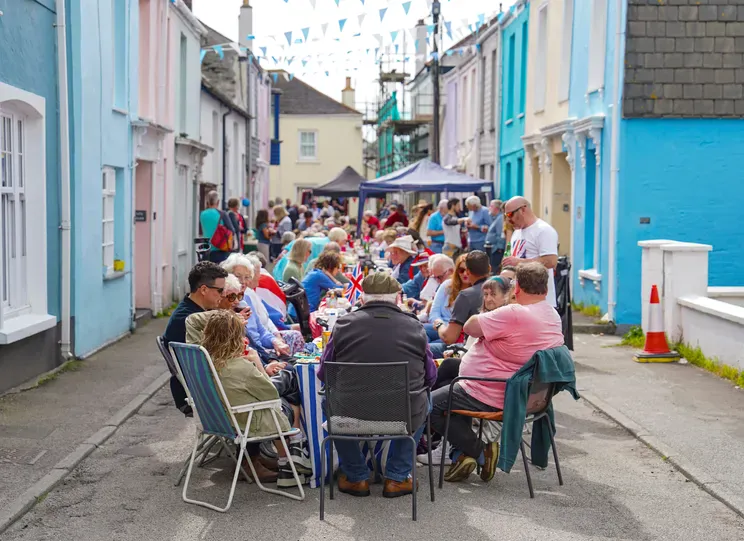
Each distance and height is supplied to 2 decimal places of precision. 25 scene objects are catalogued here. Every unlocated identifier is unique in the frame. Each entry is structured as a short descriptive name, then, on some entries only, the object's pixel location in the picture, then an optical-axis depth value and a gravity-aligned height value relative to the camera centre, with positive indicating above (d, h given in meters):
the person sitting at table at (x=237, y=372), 6.52 -1.00
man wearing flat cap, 6.41 -0.87
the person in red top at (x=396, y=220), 23.53 -0.26
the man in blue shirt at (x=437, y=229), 21.19 -0.40
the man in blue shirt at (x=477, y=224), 21.03 -0.29
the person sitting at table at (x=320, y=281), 11.91 -0.81
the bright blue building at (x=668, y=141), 14.91 +0.99
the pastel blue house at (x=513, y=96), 23.80 +2.62
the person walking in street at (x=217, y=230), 18.17 -0.39
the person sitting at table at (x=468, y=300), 8.04 -0.69
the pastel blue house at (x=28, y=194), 10.08 +0.11
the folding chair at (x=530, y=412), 6.78 -1.30
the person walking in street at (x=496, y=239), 19.70 -0.55
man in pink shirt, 6.80 -0.93
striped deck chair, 6.36 -1.22
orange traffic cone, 12.44 -1.50
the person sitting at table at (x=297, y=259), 12.84 -0.62
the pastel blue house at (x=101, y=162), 12.09 +0.54
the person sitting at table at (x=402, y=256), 13.28 -0.59
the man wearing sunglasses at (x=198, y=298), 7.28 -0.63
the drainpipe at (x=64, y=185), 11.46 +0.22
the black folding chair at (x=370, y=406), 6.31 -1.17
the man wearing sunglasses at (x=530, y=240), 10.04 -0.28
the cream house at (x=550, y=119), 19.16 +1.76
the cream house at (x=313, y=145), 57.47 +3.38
